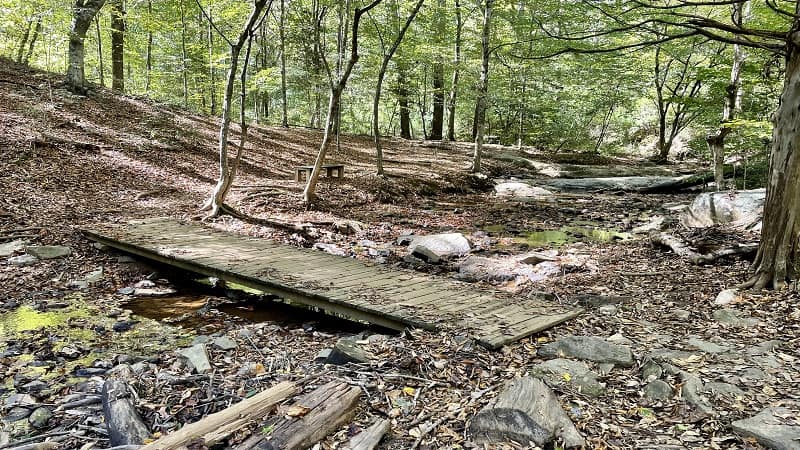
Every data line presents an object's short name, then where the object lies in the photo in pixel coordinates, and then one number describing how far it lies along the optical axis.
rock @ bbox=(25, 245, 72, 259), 7.00
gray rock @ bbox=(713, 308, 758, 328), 4.57
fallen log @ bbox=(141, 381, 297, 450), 2.70
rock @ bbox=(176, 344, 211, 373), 4.17
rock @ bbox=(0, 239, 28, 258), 6.88
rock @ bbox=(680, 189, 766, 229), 8.13
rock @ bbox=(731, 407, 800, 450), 2.72
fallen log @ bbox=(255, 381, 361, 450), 2.76
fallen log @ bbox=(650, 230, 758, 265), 6.41
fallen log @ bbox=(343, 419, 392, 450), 2.81
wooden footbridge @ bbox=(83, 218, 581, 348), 4.66
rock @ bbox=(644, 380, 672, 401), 3.38
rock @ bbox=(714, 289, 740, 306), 5.11
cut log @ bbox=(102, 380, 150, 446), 2.96
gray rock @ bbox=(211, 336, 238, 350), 4.74
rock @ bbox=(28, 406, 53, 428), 3.35
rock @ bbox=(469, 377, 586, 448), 2.88
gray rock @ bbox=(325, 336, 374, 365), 3.84
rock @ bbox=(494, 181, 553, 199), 14.98
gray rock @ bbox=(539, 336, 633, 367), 3.91
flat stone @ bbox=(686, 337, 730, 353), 4.07
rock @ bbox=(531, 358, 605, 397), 3.49
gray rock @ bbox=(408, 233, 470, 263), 8.18
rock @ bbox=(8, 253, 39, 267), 6.68
